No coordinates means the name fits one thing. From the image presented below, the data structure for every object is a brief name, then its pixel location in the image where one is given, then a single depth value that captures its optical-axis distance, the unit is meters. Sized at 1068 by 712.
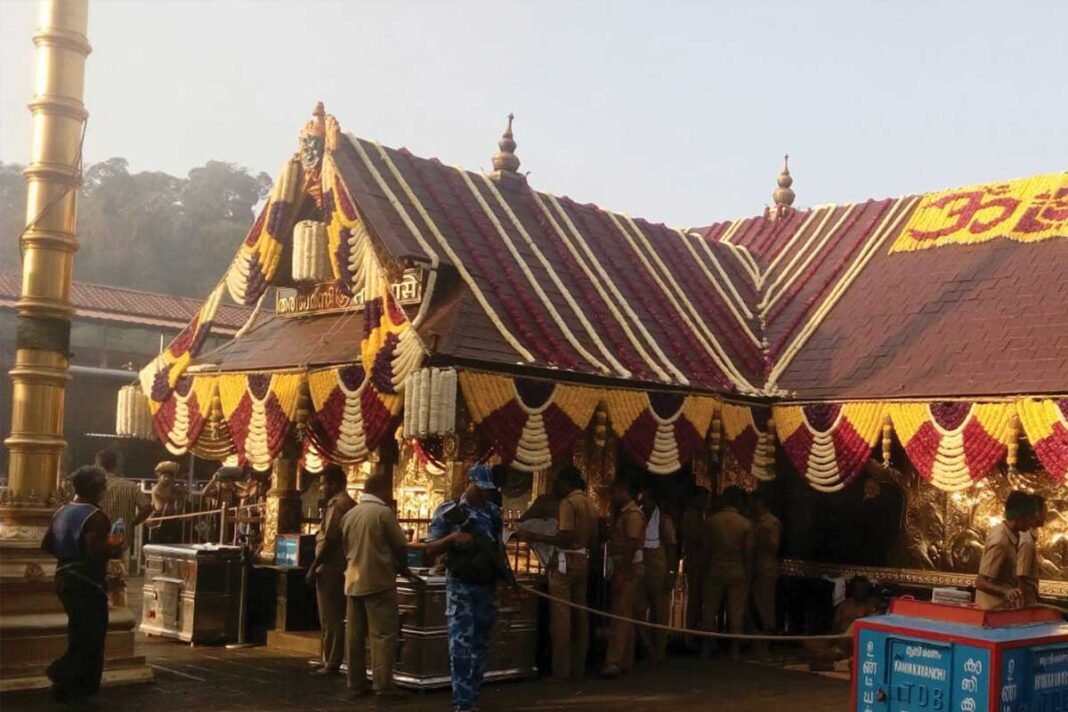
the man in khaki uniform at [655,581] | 10.94
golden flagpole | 8.41
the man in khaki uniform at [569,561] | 9.84
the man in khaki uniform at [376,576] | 8.56
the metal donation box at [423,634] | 9.13
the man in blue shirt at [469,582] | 8.05
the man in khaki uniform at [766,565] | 12.09
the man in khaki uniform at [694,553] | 11.91
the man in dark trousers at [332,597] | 9.68
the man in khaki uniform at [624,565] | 10.32
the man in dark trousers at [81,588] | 7.85
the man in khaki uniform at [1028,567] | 8.41
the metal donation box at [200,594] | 11.09
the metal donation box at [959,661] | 5.89
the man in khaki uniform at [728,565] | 11.56
